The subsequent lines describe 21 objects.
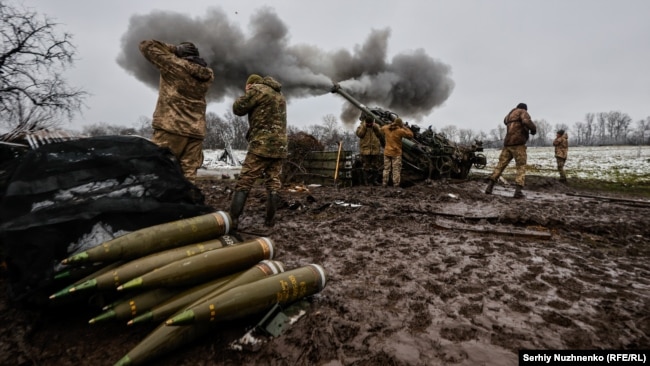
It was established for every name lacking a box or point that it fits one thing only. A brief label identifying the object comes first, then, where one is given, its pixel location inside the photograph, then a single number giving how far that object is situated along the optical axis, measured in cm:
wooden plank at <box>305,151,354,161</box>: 893
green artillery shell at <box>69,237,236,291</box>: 164
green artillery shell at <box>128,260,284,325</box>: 160
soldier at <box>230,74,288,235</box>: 376
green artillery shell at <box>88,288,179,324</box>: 160
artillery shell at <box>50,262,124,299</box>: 160
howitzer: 965
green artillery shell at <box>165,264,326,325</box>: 150
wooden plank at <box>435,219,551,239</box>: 364
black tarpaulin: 168
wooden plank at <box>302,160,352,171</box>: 896
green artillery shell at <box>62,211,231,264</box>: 173
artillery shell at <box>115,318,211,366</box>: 141
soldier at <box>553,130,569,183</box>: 1080
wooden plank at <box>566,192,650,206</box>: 591
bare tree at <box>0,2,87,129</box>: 1151
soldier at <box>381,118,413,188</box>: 827
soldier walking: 685
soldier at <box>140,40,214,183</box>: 350
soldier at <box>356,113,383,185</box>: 902
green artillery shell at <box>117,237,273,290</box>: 166
